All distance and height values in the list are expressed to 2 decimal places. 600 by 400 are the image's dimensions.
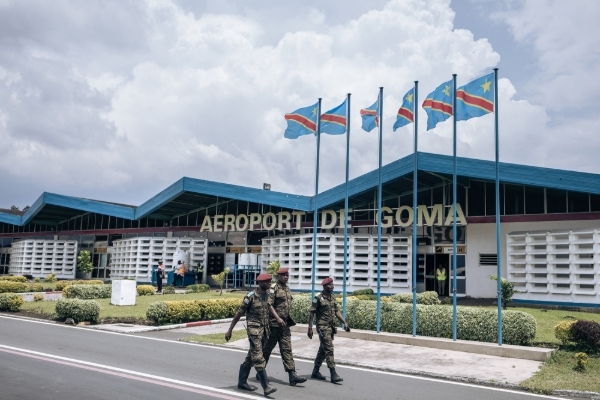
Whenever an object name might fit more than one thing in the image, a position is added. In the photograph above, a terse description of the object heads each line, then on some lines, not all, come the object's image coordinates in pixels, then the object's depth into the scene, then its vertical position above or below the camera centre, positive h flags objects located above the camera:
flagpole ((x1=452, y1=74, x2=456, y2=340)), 13.34 +2.90
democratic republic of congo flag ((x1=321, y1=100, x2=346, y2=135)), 16.30 +4.06
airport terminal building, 21.61 +1.66
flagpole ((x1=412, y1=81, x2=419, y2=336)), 14.56 +3.58
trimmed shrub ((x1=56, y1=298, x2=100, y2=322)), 17.34 -1.67
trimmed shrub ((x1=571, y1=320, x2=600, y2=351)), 11.33 -1.30
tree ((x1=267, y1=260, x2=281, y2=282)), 26.52 -0.31
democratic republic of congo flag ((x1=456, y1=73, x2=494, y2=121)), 13.29 +3.96
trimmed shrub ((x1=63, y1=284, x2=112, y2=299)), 24.48 -1.59
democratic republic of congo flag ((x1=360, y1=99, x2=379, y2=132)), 15.66 +4.03
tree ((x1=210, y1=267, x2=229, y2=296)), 25.45 -0.81
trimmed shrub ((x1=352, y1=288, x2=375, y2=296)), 25.19 -1.29
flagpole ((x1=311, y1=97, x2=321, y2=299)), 16.50 +3.67
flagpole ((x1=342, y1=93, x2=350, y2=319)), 16.19 +3.49
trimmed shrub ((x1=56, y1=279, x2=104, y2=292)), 29.94 -1.52
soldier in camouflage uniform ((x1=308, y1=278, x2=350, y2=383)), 9.49 -1.05
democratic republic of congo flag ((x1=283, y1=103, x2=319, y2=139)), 16.59 +4.08
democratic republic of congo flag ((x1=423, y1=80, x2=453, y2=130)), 14.06 +4.00
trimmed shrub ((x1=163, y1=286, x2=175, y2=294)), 28.03 -1.61
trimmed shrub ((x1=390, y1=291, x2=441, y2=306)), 18.38 -1.11
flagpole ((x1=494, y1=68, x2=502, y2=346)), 12.47 +2.24
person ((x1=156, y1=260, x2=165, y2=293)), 28.34 -0.94
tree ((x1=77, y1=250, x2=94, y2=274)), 38.94 -0.49
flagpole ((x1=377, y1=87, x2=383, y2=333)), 15.33 +3.74
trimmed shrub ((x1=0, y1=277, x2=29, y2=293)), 26.52 -1.60
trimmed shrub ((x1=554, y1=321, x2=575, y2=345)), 11.73 -1.32
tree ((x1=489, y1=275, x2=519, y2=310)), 18.25 -0.75
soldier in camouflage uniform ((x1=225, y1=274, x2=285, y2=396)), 8.43 -0.98
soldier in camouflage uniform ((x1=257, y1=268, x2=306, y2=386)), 9.05 -1.17
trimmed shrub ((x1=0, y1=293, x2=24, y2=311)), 20.58 -1.76
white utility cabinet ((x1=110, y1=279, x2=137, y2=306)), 22.17 -1.40
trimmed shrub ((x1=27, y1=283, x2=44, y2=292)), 28.76 -1.74
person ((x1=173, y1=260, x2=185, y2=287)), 32.78 -0.85
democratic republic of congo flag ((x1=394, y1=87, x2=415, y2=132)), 14.98 +4.06
